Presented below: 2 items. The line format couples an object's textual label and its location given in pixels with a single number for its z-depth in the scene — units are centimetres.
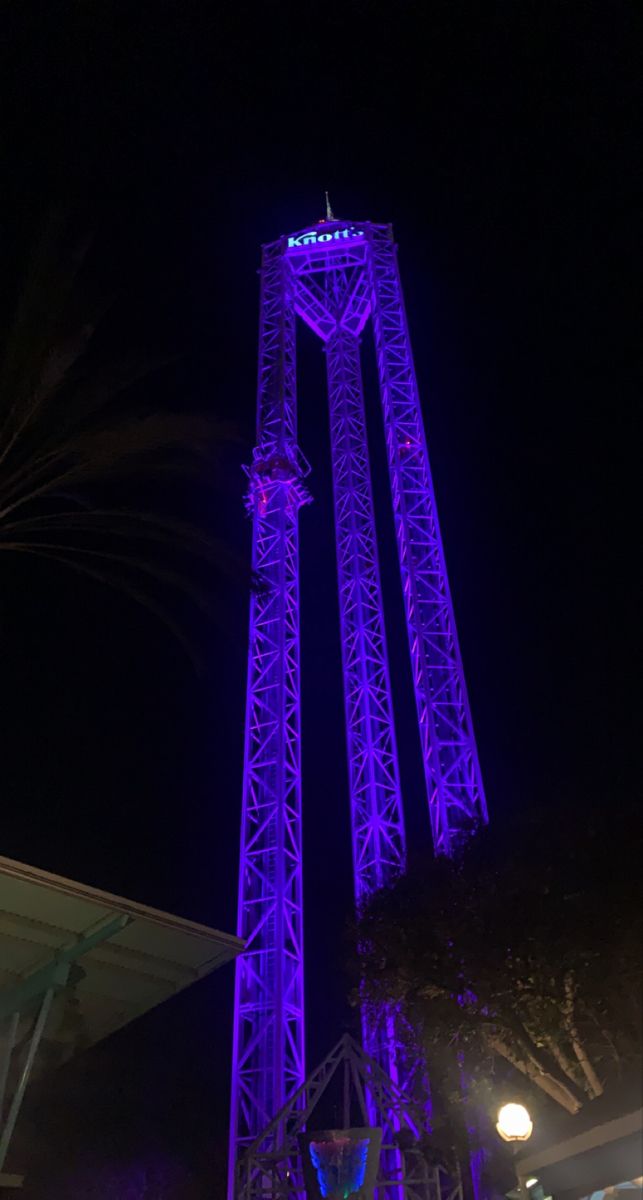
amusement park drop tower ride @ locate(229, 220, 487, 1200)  1773
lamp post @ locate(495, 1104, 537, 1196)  852
